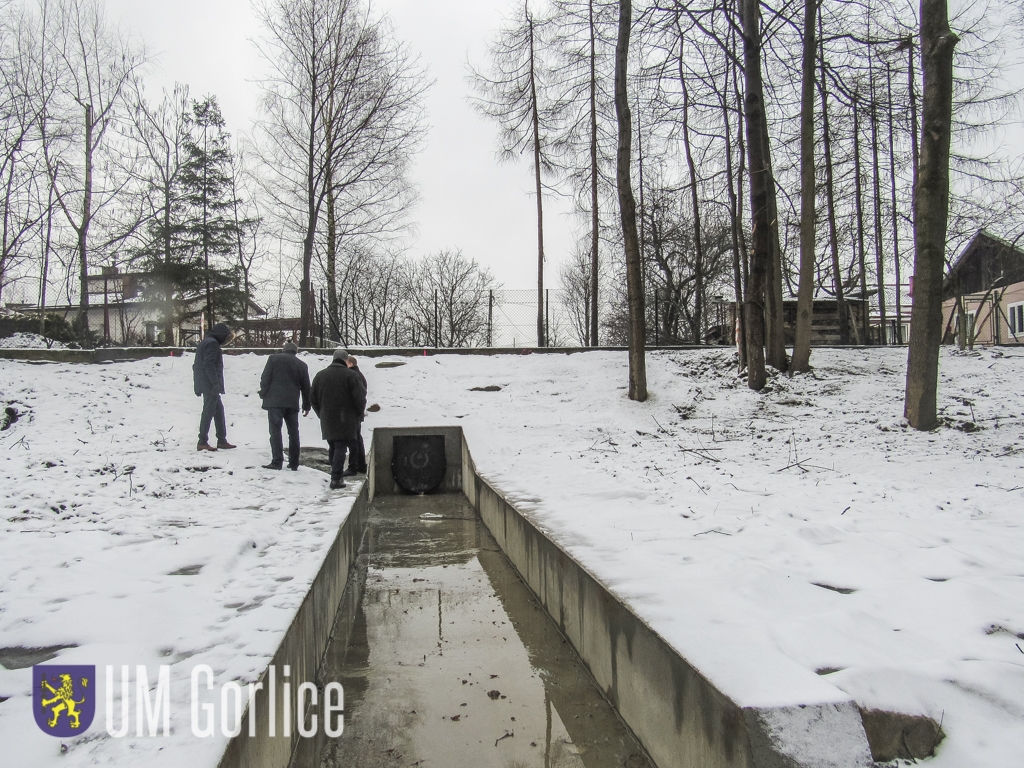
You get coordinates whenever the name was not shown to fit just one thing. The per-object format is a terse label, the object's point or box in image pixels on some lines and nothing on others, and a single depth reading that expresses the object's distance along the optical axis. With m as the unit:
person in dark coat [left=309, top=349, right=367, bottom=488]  8.11
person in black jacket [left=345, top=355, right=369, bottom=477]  8.85
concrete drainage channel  2.32
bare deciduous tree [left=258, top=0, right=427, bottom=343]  21.02
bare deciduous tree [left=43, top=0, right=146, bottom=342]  21.05
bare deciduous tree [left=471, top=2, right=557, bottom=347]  20.84
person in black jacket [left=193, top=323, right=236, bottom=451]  8.94
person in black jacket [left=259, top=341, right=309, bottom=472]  8.24
